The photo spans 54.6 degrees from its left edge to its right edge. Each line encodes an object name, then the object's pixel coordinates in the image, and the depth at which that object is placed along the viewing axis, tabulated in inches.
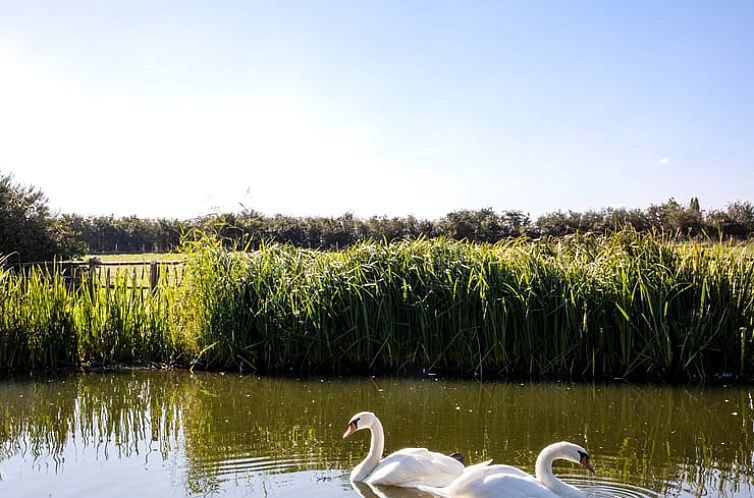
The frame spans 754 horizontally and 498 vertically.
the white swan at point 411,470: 220.4
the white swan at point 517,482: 194.2
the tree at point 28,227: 789.2
